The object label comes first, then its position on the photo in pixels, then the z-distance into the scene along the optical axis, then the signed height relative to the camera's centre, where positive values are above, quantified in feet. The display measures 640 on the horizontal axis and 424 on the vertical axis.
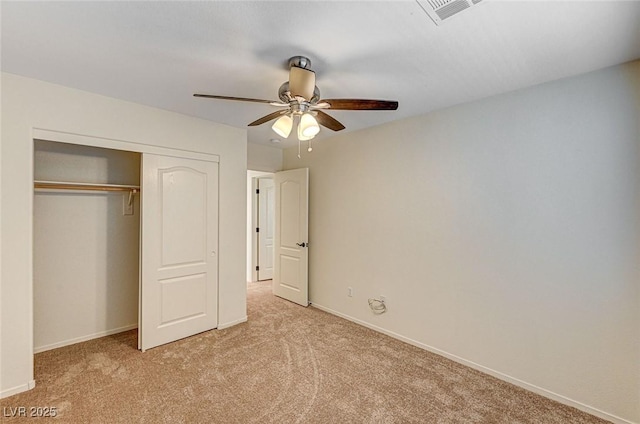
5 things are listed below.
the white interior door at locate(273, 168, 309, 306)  13.82 -1.28
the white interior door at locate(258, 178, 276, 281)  18.71 -0.95
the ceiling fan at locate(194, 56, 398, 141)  5.84 +2.47
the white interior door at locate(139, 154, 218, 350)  9.41 -1.38
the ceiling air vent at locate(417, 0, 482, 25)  4.54 +3.39
